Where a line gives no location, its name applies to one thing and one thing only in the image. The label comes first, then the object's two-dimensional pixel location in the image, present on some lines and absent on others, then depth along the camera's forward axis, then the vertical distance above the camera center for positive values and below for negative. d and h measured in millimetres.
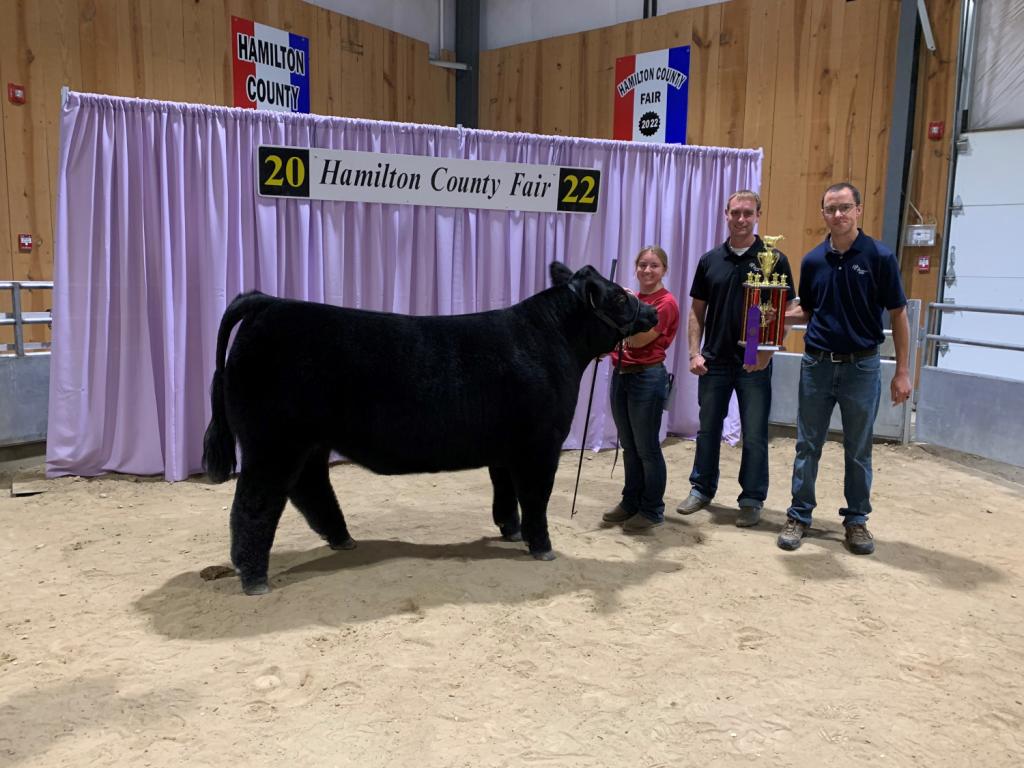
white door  5828 +363
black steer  2762 -444
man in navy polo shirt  3281 -229
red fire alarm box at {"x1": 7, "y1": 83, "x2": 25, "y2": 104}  5348 +1241
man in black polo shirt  3689 -339
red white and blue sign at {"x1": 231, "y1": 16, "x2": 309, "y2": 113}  6559 +1859
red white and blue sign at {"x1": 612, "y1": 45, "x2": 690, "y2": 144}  7262 +1855
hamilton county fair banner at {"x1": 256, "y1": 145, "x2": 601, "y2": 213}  4578 +634
